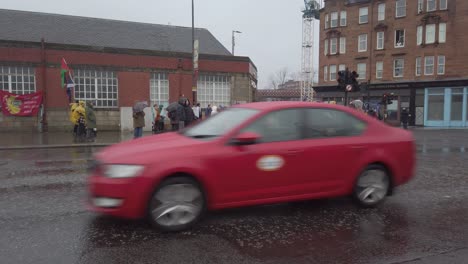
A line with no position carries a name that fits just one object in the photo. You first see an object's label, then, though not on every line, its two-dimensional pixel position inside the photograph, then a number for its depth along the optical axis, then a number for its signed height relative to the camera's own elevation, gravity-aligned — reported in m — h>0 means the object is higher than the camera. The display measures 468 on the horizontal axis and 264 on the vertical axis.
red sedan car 4.45 -0.78
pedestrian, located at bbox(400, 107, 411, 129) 31.33 -1.44
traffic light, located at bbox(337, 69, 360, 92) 18.52 +0.99
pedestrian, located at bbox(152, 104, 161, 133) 17.59 -0.77
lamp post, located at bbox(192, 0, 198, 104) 21.95 +1.66
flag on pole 21.70 +1.20
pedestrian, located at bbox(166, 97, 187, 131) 15.11 -0.49
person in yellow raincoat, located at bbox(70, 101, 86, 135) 17.09 -0.54
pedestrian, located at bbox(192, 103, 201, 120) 20.17 -0.48
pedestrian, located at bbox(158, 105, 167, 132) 17.78 -1.08
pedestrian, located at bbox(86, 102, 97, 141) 16.45 -0.90
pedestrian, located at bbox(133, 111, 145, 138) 15.17 -0.79
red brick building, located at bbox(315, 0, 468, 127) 35.34 +4.78
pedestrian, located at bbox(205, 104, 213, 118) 24.03 -0.63
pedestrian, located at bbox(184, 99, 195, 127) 15.29 -0.52
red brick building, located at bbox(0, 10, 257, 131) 22.38 +2.11
